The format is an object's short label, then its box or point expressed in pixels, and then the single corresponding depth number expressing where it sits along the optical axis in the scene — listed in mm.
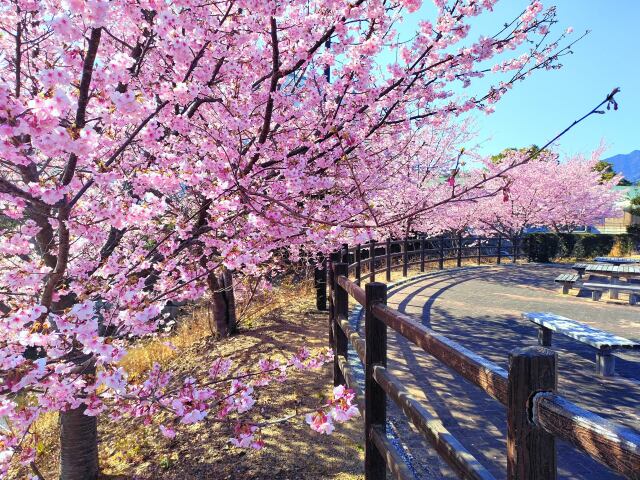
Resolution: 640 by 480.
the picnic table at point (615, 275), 9708
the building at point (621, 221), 38531
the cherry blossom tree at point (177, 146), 2518
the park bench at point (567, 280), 10875
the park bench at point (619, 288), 9516
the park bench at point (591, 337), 4996
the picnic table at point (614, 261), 13908
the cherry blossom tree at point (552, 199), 21812
